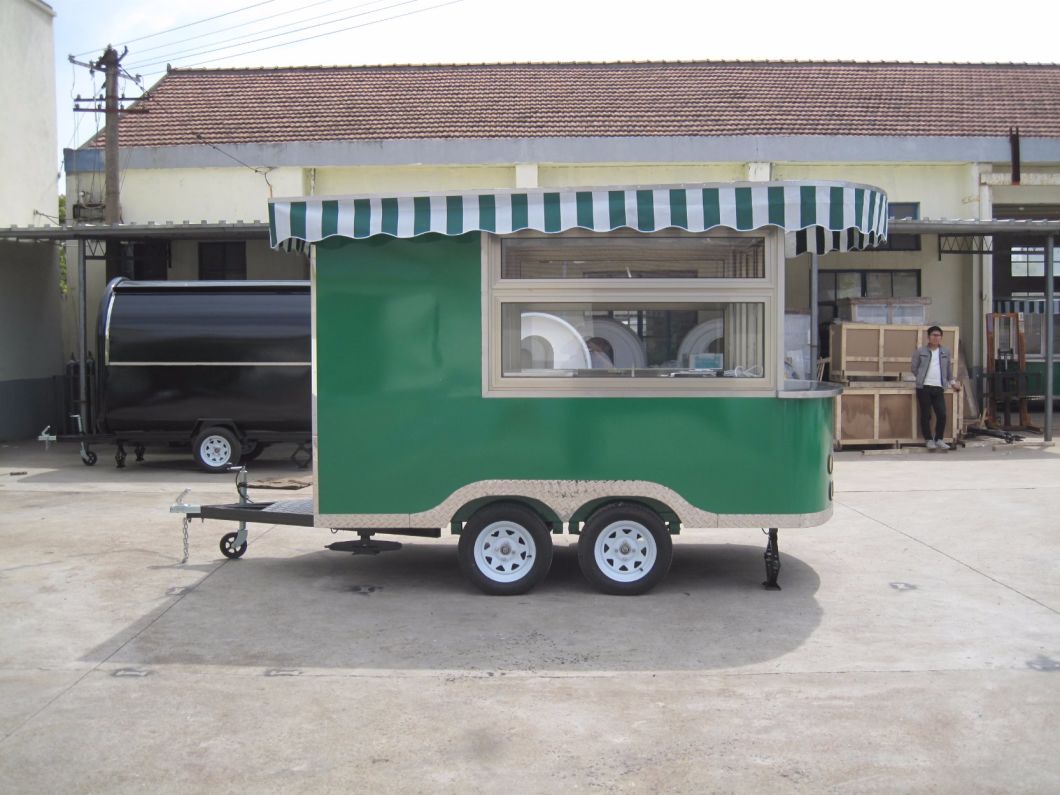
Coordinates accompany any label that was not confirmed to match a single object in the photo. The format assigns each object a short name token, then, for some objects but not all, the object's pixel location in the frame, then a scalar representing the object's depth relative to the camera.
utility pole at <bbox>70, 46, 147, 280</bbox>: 19.31
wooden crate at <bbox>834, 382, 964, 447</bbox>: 15.87
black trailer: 14.18
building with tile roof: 19.80
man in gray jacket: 15.40
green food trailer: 7.37
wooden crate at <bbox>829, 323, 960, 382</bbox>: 15.93
